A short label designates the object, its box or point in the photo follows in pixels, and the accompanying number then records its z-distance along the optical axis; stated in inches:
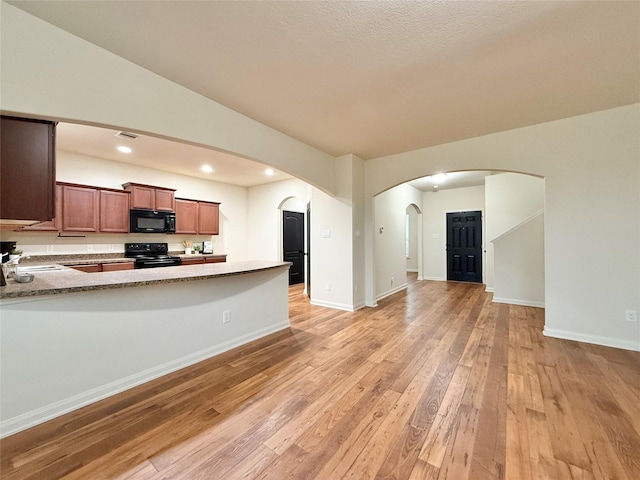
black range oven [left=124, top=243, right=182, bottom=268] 191.3
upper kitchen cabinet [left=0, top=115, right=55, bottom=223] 66.6
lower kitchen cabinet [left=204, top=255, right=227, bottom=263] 228.4
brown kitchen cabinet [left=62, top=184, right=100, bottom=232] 166.1
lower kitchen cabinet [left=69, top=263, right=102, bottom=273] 163.2
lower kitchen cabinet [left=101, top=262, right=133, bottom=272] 171.5
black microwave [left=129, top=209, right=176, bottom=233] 191.6
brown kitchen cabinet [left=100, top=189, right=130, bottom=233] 180.7
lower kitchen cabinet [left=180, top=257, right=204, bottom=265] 213.9
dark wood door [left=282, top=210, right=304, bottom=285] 265.4
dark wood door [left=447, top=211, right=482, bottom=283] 282.4
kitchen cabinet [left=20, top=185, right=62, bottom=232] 156.4
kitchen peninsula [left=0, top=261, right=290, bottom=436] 67.2
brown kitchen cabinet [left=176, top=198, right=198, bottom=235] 220.8
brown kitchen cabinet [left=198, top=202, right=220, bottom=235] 235.5
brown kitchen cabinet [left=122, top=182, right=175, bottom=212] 192.2
